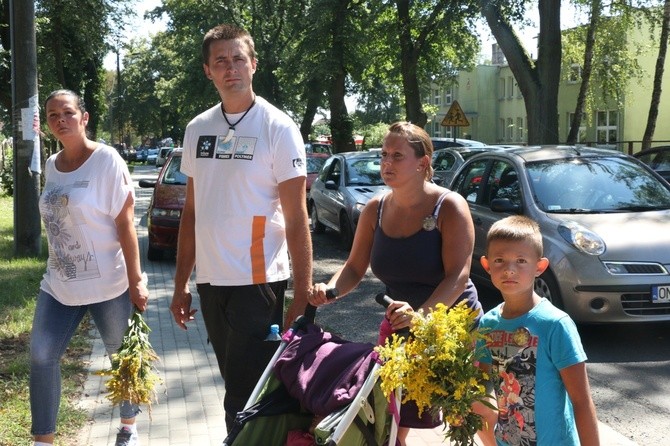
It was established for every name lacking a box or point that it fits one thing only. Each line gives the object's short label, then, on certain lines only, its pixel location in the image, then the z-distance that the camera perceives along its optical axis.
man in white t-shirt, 3.81
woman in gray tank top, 3.67
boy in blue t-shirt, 2.98
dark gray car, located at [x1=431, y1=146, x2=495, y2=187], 17.30
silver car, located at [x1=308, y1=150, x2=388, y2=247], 14.17
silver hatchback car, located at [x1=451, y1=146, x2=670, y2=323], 7.59
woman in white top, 4.42
